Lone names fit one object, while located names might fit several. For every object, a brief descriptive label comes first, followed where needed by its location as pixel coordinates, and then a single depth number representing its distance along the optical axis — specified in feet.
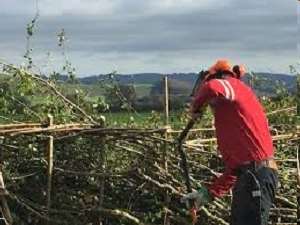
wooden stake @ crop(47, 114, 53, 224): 24.34
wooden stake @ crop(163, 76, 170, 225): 24.32
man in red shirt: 17.84
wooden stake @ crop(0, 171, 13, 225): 23.95
